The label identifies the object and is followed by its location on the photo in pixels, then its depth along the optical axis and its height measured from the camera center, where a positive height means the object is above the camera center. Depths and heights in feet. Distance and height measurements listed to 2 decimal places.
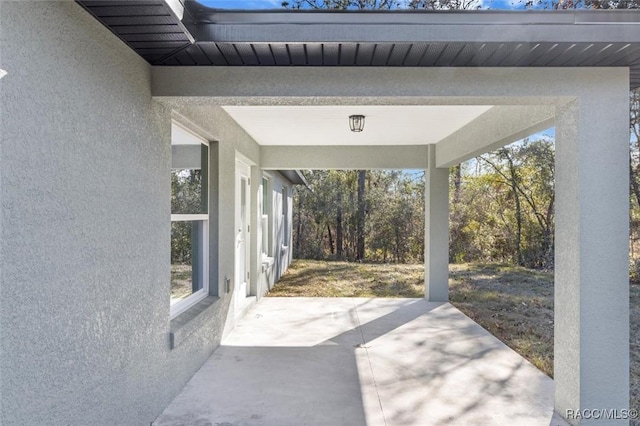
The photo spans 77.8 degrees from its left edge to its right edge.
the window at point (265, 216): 29.13 -0.22
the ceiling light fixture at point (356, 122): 16.39 +3.78
